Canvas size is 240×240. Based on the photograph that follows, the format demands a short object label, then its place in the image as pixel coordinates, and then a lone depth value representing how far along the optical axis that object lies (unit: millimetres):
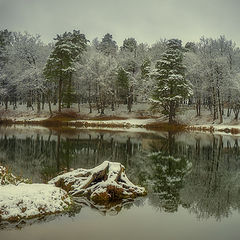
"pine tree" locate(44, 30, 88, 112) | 64650
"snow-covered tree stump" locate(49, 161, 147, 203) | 13133
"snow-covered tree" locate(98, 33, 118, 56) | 101612
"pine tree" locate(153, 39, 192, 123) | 55928
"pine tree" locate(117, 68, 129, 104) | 70312
